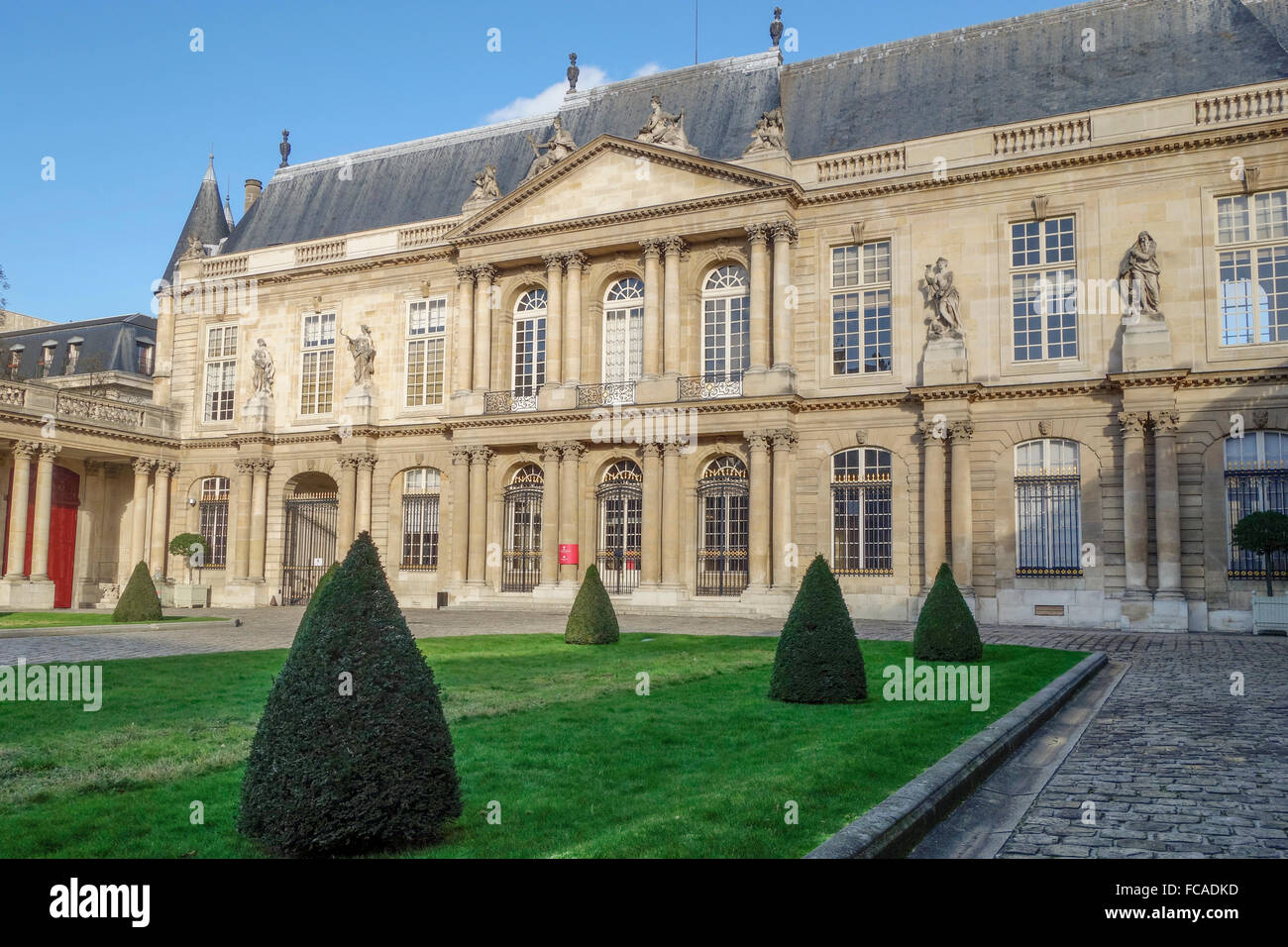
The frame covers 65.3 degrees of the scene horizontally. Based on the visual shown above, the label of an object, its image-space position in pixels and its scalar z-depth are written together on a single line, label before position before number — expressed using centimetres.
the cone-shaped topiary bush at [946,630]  1452
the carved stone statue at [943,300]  2553
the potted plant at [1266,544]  2038
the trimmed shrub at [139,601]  2303
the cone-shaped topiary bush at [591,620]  1808
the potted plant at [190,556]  3175
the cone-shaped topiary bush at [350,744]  508
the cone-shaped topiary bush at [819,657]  1079
